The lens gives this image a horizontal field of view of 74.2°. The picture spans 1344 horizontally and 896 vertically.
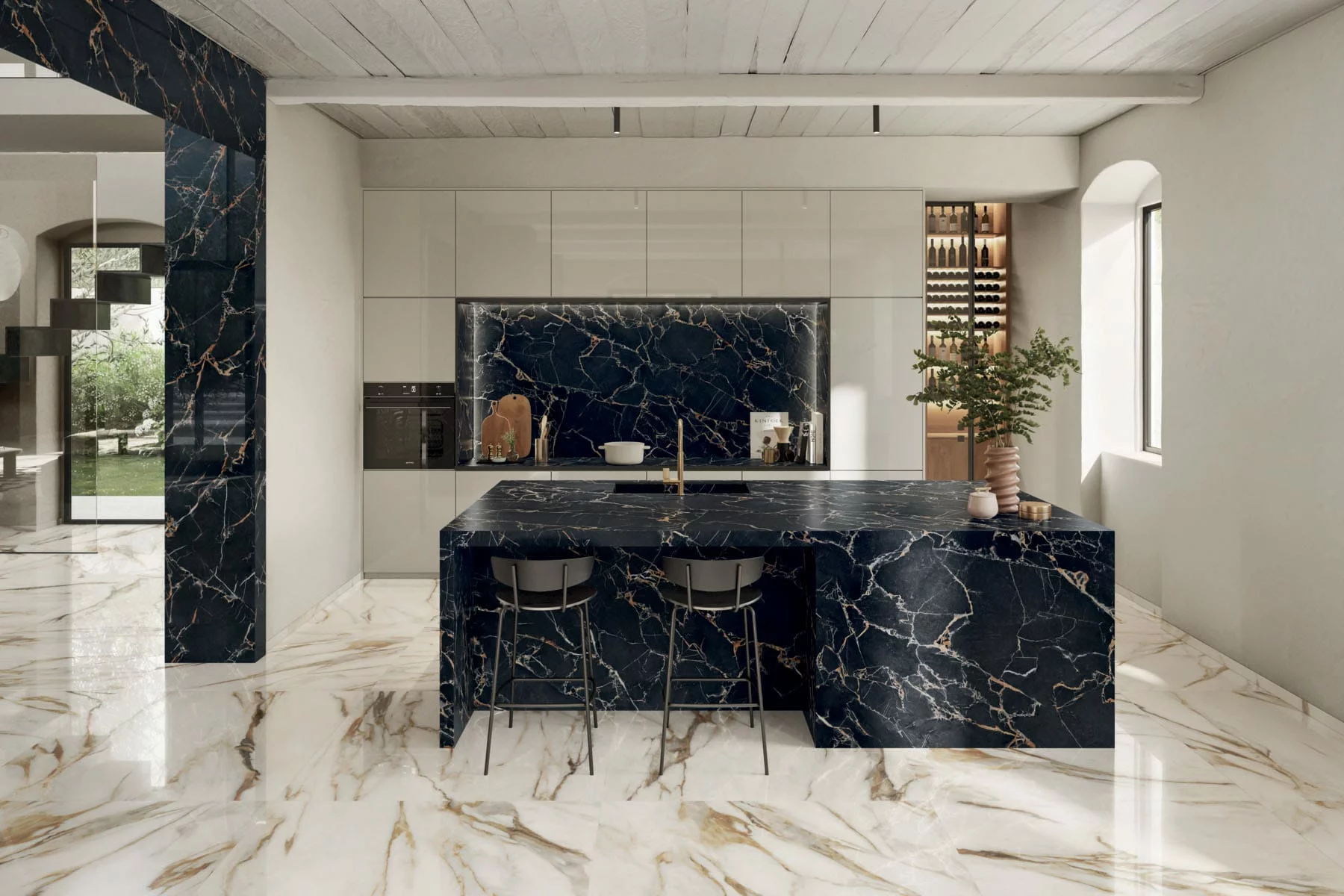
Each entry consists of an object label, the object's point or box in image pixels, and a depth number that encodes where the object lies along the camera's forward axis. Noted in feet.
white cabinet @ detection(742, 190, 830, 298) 17.66
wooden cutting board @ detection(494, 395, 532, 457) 18.67
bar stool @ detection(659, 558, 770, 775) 9.70
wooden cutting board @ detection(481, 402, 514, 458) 18.45
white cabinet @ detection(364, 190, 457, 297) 17.76
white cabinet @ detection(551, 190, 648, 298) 17.72
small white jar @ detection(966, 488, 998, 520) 10.58
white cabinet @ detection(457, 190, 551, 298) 17.71
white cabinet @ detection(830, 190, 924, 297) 17.66
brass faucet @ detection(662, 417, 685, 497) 12.14
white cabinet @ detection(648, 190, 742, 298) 17.70
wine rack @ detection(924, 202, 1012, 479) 20.01
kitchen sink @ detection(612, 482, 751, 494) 12.86
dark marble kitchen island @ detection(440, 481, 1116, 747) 10.09
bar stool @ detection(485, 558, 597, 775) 9.72
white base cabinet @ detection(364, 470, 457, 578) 17.99
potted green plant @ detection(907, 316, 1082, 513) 10.34
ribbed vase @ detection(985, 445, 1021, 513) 10.81
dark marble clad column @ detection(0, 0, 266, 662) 12.86
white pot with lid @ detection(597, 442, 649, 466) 18.06
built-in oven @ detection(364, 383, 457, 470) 18.01
